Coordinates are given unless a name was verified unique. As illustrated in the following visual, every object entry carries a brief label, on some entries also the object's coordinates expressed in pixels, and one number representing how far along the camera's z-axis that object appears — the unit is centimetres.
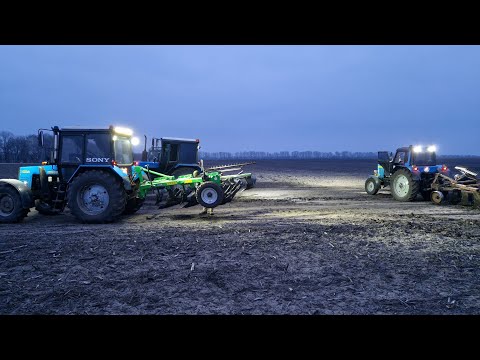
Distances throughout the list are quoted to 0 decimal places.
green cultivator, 940
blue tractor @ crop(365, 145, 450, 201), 1275
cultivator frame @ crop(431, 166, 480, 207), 1114
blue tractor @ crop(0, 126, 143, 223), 822
